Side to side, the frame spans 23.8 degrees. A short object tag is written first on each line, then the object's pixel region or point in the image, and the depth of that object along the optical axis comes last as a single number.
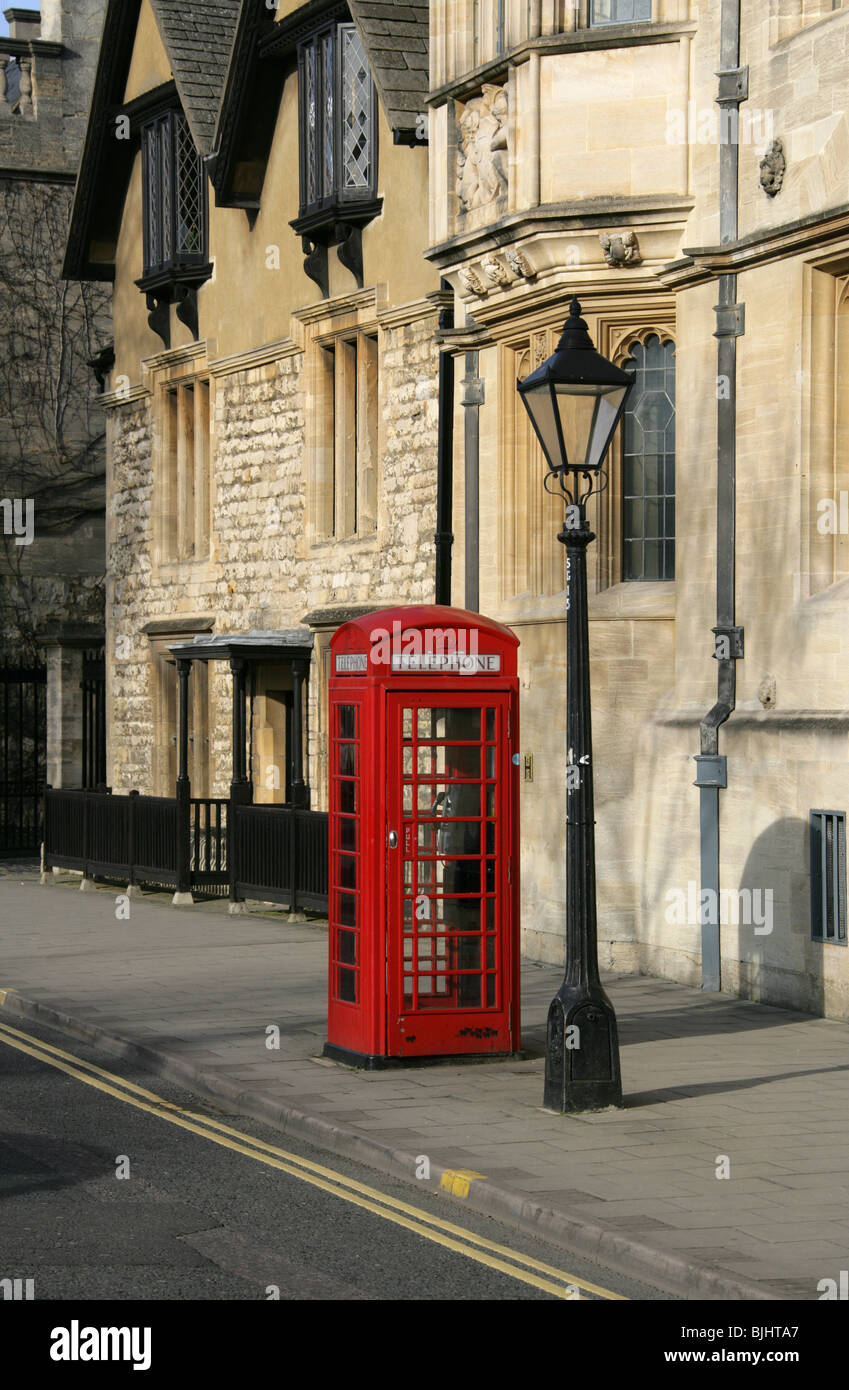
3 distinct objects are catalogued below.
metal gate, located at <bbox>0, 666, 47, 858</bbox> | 27.66
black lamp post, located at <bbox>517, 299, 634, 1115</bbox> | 9.54
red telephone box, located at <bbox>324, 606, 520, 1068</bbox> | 10.52
